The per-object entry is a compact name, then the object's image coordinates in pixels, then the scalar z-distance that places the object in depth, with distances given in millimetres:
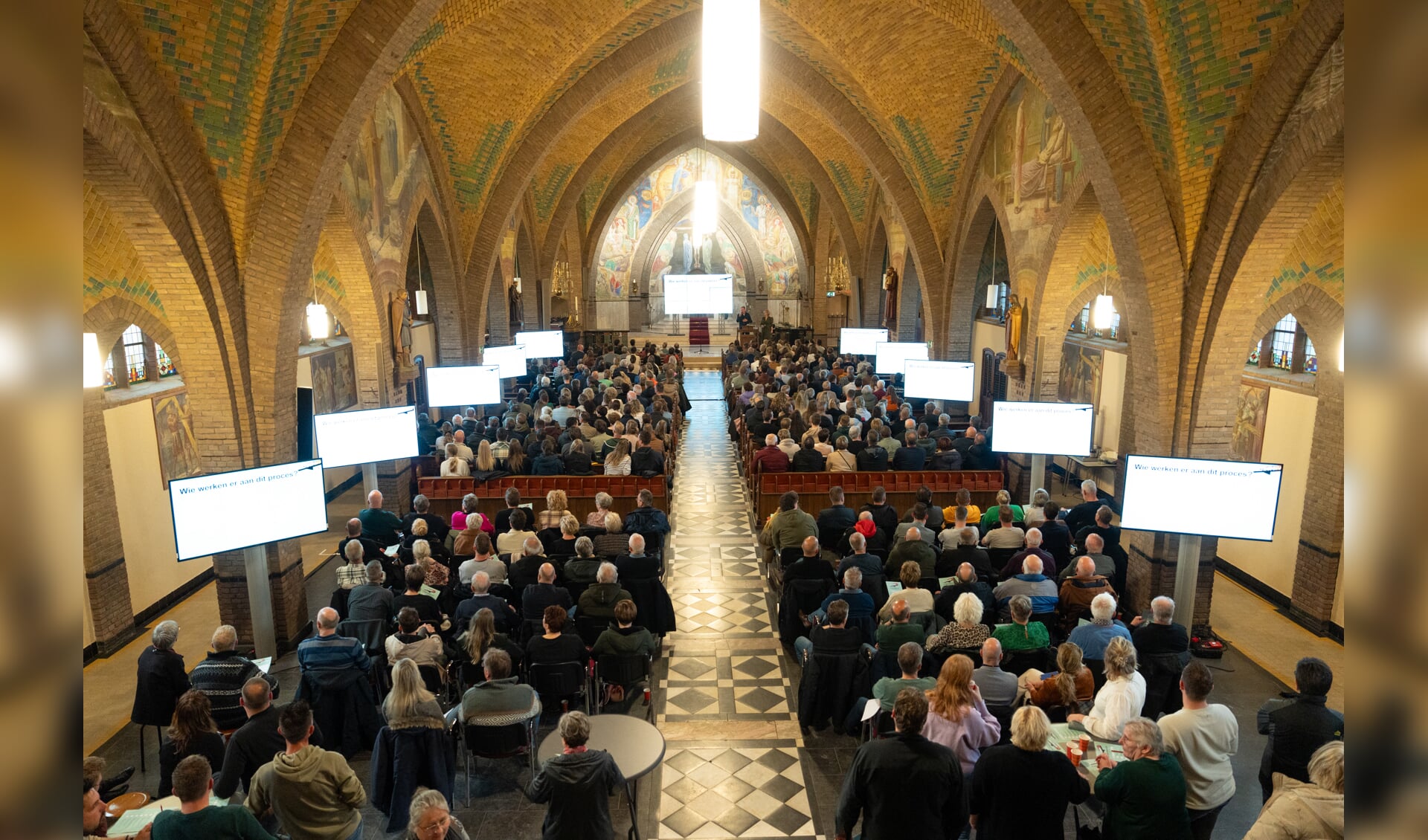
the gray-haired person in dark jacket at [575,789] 4895
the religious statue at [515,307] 23250
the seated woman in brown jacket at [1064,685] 5965
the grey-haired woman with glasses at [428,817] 4320
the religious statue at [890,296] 22859
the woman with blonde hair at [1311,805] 4055
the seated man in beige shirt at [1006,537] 8891
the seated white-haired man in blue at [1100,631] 6555
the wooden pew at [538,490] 12047
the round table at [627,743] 5392
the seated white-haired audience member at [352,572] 7988
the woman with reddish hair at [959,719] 5430
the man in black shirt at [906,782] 4695
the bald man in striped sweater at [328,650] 6508
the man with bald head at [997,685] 6070
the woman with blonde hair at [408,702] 5633
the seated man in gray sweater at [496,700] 6094
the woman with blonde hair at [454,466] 12070
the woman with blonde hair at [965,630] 6633
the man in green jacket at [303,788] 4875
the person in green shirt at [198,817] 4309
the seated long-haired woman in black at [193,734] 5422
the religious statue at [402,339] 13688
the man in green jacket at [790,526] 9617
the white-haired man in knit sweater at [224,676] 6168
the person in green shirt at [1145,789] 4629
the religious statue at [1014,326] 14219
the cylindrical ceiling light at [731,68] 5945
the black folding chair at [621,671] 7324
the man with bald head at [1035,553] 8086
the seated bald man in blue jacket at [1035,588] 7574
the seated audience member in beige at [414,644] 6680
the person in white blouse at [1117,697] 5469
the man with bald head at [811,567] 8484
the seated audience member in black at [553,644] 6789
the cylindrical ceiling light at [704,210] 24688
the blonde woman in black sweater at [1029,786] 4703
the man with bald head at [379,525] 9664
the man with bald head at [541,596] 7609
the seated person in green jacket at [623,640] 7273
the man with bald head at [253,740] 5301
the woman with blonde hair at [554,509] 9633
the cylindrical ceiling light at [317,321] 12664
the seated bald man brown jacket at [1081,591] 7590
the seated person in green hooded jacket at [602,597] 7707
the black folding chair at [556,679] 6805
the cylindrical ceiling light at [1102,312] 13062
